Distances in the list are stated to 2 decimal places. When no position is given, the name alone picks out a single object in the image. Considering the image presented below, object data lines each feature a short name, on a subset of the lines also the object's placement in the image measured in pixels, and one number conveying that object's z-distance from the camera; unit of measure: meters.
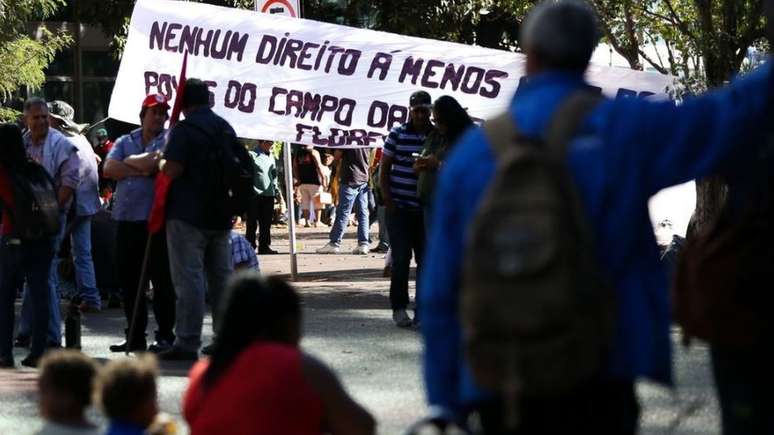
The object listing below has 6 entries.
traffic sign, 23.23
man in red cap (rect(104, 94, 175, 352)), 15.48
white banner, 21.19
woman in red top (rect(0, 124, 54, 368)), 14.63
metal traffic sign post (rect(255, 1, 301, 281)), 22.18
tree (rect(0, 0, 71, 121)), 37.14
